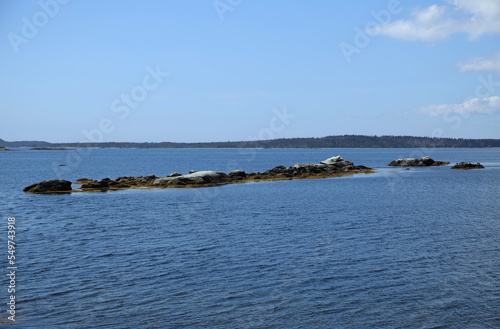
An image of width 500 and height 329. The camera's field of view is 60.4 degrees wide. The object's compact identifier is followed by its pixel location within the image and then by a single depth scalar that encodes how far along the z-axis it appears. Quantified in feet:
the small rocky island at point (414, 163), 415.03
